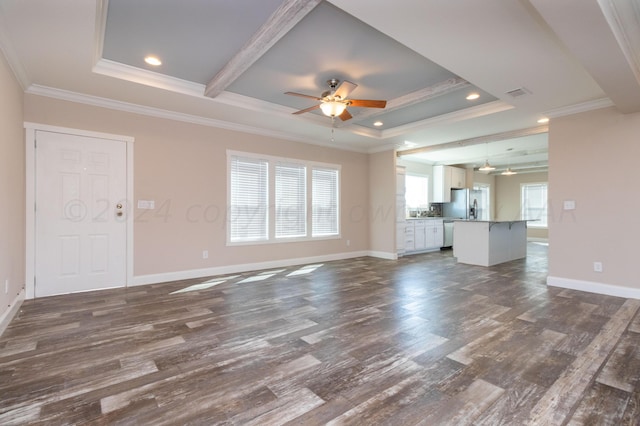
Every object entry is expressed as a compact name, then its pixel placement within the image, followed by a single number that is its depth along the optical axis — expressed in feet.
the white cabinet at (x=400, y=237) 24.29
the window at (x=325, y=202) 21.99
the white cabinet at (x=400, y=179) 24.48
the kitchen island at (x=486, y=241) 20.56
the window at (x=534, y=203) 37.32
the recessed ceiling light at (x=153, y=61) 11.10
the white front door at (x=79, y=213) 13.00
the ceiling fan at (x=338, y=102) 11.65
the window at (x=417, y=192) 30.35
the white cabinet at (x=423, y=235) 26.02
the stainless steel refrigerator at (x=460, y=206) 32.07
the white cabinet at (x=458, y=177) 32.22
